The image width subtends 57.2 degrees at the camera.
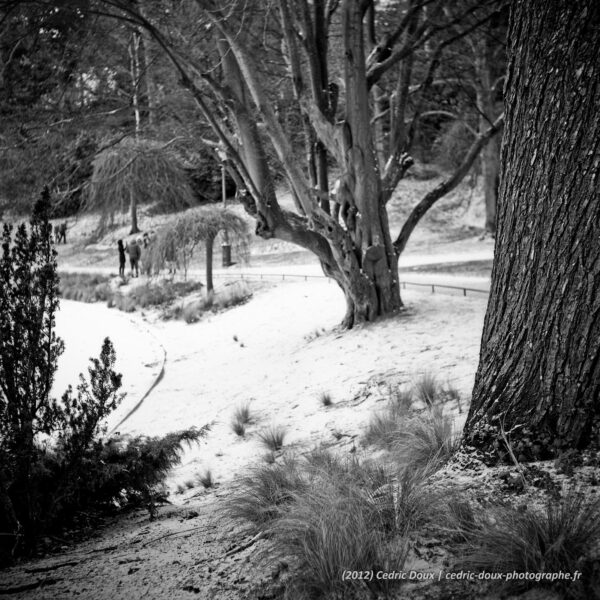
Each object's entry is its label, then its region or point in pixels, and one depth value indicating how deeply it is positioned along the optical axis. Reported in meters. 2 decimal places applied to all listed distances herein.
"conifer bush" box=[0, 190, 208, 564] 3.34
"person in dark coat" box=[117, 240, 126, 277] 21.75
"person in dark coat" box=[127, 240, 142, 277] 21.97
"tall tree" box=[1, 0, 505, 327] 8.42
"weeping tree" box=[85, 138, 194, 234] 13.55
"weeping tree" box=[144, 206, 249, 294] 16.70
